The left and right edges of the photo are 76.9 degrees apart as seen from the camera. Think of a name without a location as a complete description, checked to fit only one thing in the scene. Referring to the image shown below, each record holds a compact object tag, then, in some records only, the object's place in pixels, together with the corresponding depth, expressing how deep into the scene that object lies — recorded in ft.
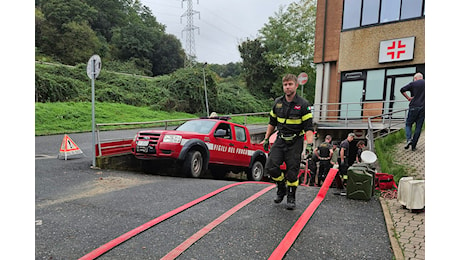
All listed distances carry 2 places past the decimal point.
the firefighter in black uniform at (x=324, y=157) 30.92
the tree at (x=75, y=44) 119.44
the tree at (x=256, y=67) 135.64
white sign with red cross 45.24
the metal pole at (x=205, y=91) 91.61
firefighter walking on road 13.46
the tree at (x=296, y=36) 98.12
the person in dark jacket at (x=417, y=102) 23.34
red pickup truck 22.34
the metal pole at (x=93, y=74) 24.54
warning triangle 26.99
